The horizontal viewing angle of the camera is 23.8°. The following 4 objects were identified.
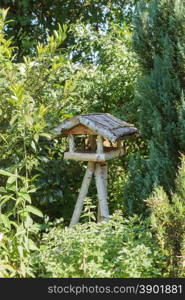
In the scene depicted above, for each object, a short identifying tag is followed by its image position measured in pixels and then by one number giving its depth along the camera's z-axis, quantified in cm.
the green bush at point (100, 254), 293
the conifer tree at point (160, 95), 384
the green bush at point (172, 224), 312
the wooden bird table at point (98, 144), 390
